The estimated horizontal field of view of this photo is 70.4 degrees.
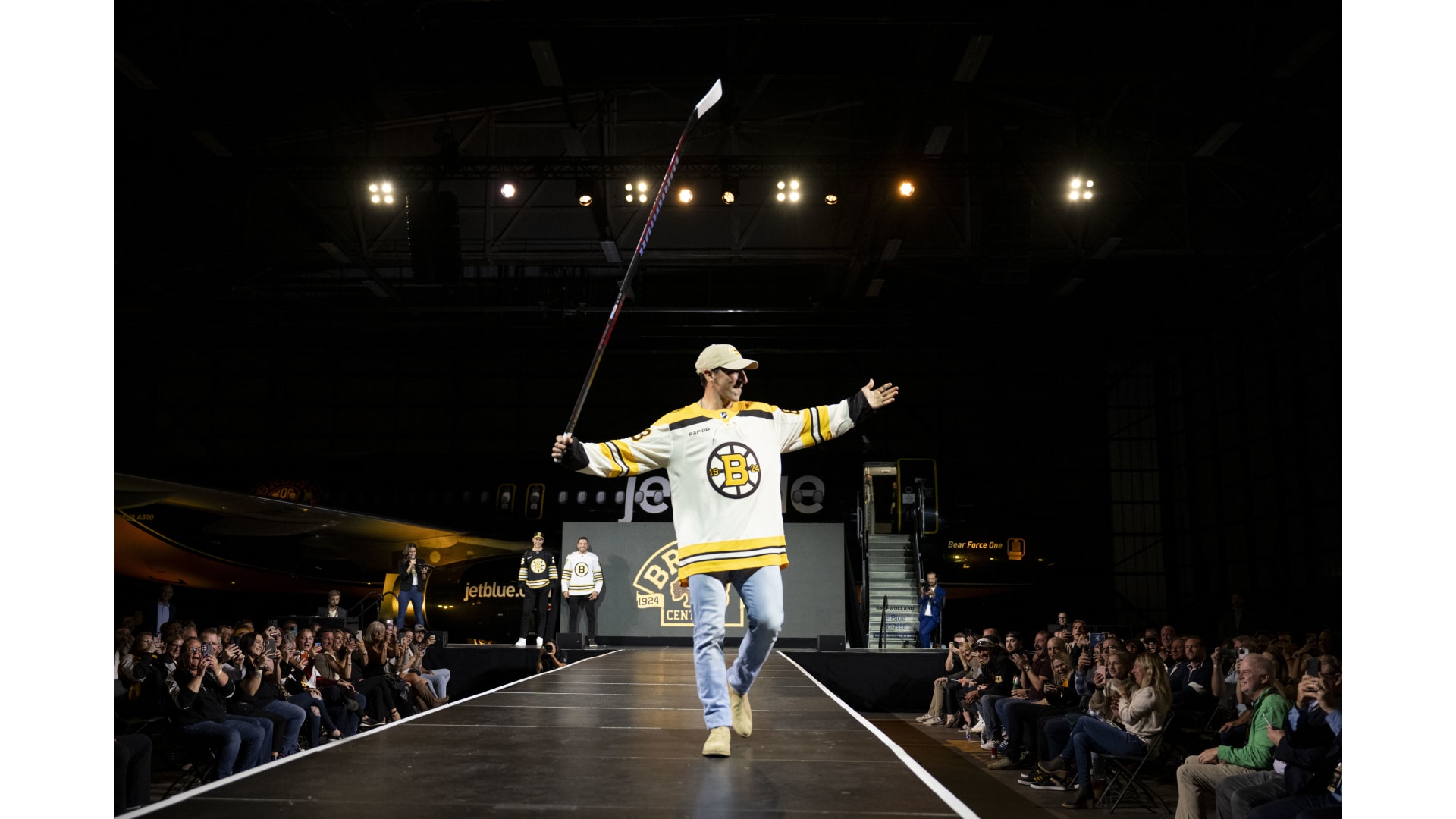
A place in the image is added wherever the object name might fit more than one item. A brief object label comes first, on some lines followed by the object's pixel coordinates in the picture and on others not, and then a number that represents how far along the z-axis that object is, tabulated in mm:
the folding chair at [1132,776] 7391
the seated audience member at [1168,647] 10398
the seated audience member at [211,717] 7047
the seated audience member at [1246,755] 5820
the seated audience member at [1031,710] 9383
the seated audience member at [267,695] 7938
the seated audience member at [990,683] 10617
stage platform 2621
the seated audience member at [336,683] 9648
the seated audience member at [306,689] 8711
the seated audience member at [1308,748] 5102
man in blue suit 15219
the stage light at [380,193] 12625
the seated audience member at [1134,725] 7484
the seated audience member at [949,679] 12445
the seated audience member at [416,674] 11164
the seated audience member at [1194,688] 8117
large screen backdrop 15500
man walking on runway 3922
